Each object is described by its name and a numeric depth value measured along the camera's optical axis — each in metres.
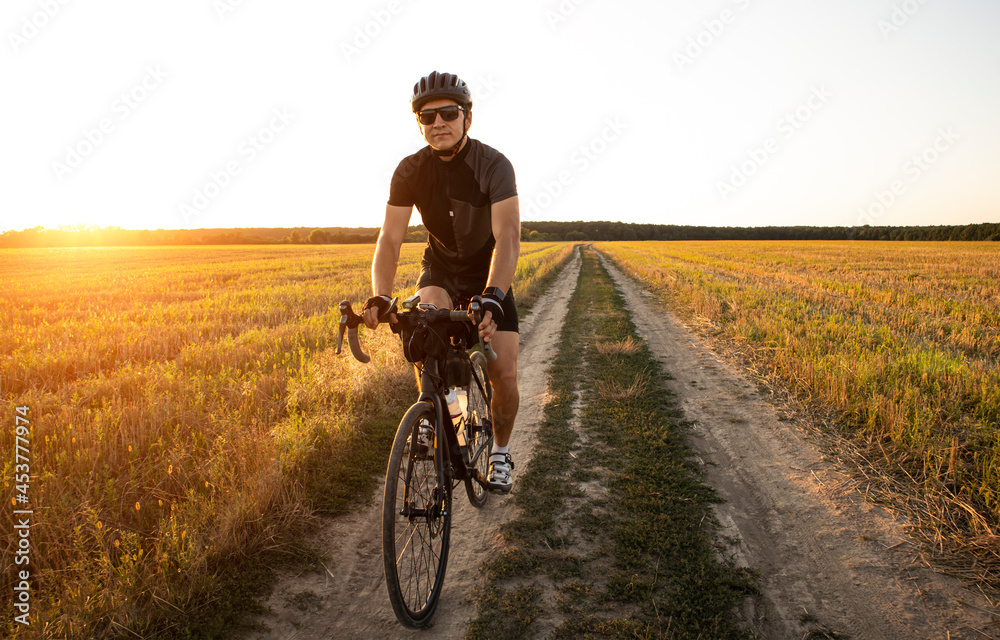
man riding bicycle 3.02
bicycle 2.33
